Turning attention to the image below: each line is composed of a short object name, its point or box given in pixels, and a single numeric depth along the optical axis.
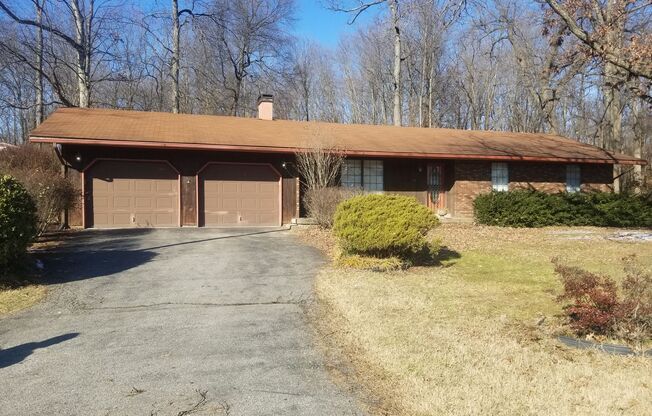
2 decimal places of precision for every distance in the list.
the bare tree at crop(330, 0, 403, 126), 28.16
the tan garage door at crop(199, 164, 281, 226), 16.23
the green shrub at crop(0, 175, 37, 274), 7.98
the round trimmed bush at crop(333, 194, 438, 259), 9.19
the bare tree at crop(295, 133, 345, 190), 15.12
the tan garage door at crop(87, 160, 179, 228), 15.23
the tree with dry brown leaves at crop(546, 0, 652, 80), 10.40
